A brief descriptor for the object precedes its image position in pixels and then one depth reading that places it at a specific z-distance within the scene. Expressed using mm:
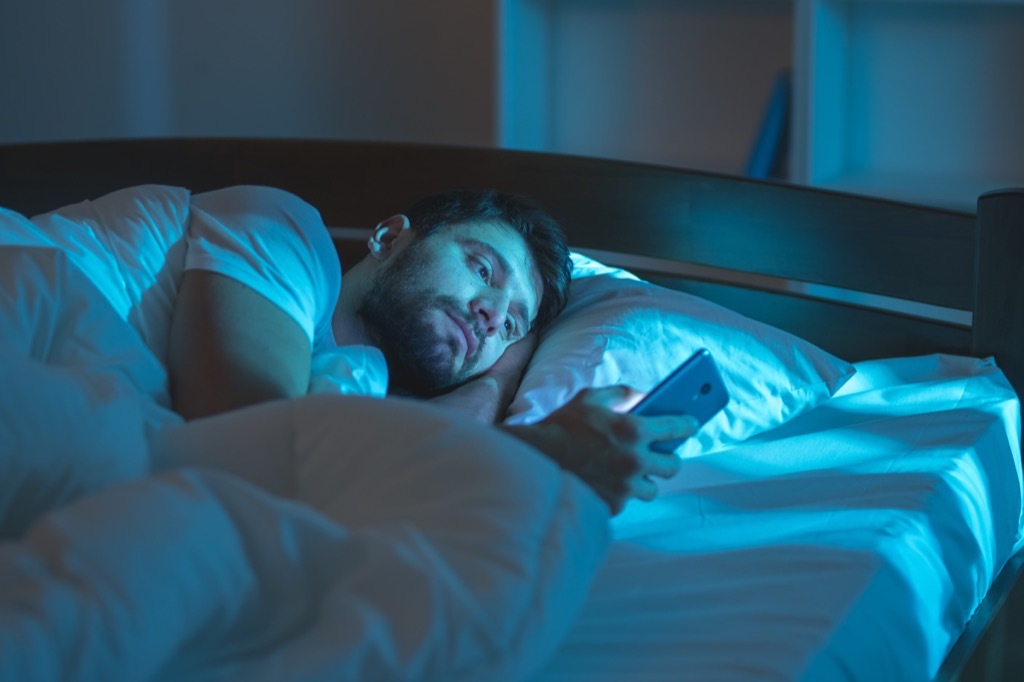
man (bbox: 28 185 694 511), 1030
